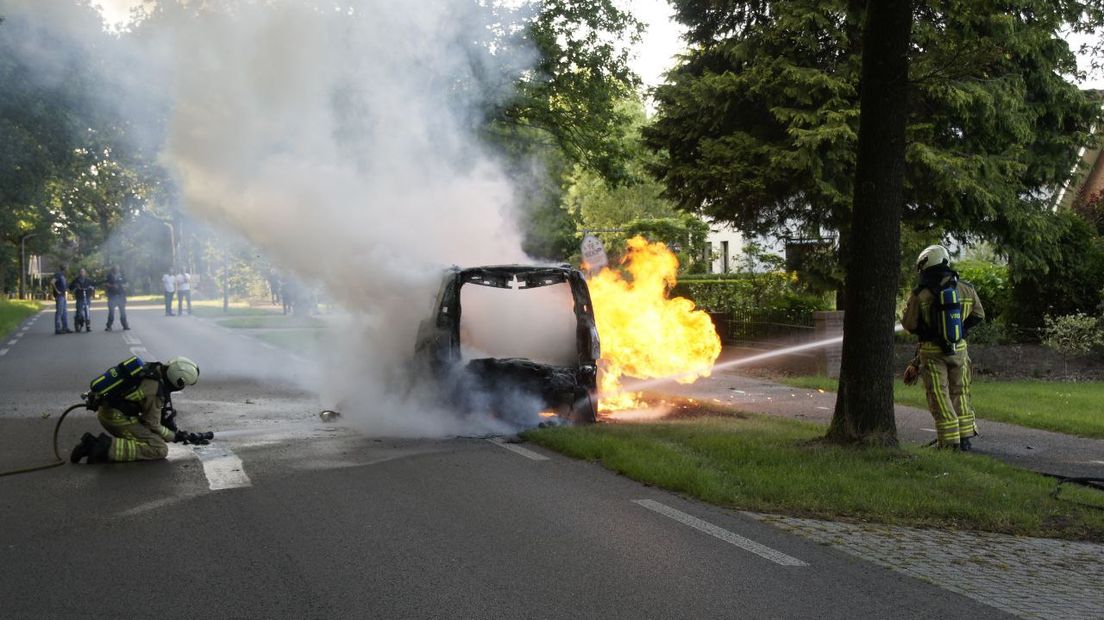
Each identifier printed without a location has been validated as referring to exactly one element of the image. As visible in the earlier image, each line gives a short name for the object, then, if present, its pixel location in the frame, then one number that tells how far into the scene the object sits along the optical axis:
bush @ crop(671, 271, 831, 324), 16.80
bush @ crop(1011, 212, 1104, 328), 15.99
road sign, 15.93
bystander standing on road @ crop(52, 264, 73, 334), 27.61
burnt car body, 9.70
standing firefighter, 8.80
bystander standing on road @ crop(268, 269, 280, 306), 39.14
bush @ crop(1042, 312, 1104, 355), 14.97
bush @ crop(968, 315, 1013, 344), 16.30
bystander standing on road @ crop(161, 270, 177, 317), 38.25
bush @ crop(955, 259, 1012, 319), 17.42
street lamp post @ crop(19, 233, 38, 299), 75.31
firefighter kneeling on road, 8.23
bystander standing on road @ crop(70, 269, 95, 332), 27.67
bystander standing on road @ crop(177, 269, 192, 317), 39.69
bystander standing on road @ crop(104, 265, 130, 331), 28.22
